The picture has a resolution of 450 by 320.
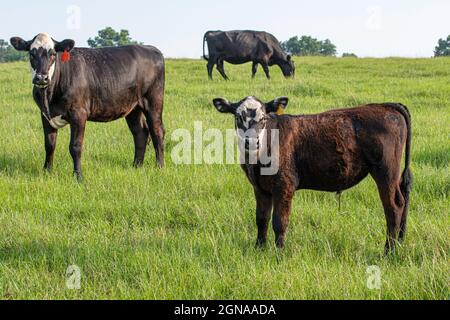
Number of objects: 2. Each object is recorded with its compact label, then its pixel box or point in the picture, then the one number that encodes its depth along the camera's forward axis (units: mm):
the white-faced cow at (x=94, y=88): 7125
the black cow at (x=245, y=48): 21719
